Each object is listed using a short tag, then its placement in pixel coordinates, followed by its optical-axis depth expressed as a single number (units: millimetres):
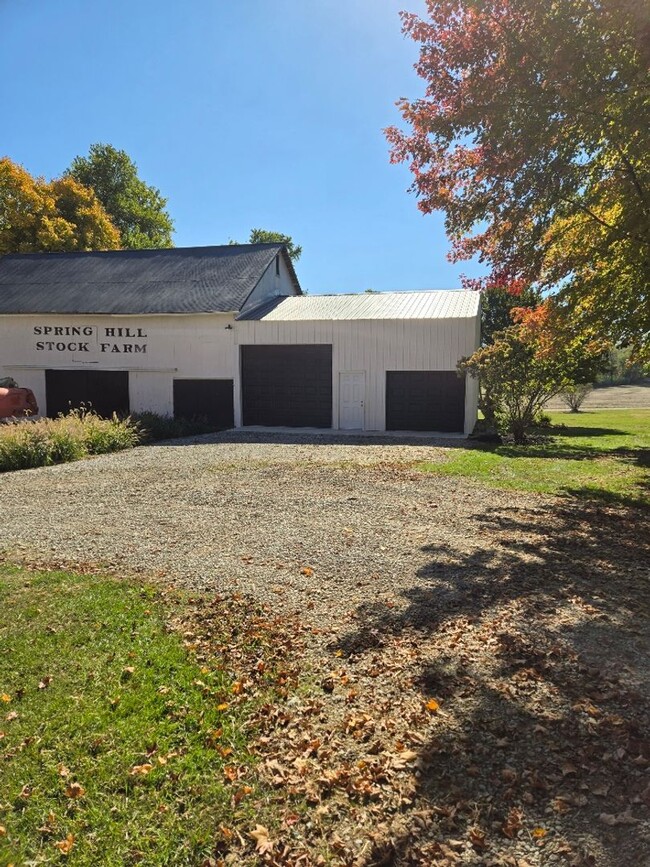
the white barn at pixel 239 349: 19094
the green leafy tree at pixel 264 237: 45494
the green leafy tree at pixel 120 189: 39688
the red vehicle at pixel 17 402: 17953
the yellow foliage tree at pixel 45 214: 30547
